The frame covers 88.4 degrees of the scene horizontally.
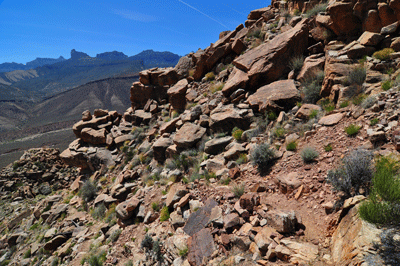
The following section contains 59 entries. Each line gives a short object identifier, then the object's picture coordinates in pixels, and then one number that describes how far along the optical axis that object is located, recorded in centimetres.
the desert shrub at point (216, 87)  1158
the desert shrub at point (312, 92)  736
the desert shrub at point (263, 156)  614
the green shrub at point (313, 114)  663
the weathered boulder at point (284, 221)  396
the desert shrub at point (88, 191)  1358
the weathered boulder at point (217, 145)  827
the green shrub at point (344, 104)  603
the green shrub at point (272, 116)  770
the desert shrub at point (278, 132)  681
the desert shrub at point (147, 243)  639
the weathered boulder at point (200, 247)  467
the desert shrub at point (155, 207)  790
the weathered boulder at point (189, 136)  964
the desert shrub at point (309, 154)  526
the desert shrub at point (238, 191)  562
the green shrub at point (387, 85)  532
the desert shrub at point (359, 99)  562
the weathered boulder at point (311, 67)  805
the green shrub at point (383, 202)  277
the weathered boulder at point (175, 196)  715
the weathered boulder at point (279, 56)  926
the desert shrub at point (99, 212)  1115
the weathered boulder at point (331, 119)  580
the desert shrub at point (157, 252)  588
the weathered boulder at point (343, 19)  785
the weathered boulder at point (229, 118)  849
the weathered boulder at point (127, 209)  859
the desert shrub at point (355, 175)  379
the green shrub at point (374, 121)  477
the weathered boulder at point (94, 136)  1675
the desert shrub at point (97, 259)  717
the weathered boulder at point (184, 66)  1596
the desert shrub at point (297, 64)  877
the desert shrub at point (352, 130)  499
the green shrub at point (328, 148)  518
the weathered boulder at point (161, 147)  1116
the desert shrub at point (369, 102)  524
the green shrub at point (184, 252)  522
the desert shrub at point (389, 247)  242
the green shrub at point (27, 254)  1148
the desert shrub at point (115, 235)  809
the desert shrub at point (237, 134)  809
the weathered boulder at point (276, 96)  780
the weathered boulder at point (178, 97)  1366
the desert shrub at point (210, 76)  1341
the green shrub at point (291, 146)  604
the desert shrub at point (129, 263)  638
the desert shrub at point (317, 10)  966
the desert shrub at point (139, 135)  1456
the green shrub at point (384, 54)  618
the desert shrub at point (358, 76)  626
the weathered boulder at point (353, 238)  268
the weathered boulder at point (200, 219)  555
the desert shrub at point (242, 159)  688
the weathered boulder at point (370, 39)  670
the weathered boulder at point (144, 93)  1641
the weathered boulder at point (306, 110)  682
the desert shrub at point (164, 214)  705
